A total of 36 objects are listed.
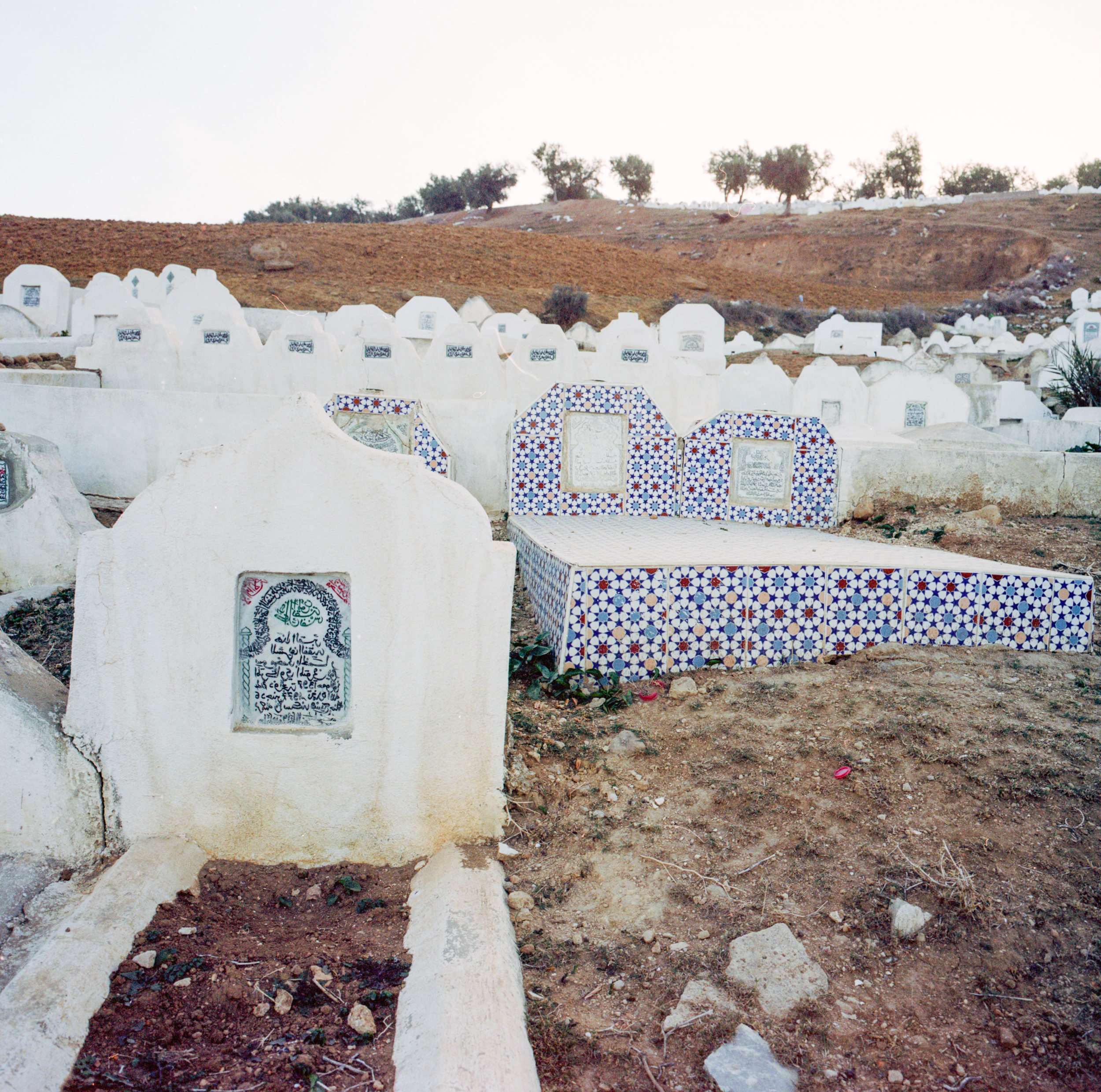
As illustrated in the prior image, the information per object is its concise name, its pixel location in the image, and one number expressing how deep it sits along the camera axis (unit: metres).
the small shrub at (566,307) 28.11
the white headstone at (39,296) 19.47
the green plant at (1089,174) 49.50
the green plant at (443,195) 58.19
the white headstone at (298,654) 2.67
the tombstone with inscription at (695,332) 21.33
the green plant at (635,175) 57.72
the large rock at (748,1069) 1.88
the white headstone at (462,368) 12.27
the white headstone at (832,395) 14.35
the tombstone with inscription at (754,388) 14.31
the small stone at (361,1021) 2.04
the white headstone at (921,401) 13.76
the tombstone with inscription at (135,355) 11.52
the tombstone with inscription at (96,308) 18.62
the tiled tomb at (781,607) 4.50
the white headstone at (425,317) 21.66
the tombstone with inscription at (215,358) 11.63
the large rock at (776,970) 2.14
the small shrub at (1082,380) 14.27
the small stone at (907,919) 2.34
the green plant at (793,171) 50.09
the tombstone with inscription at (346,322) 16.84
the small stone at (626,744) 3.56
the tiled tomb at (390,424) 8.48
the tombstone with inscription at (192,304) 18.23
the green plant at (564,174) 59.34
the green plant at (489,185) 55.75
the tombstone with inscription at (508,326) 21.06
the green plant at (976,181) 52.94
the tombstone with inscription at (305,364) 11.76
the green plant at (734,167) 53.78
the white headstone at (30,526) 6.88
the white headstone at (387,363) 12.30
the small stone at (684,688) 4.18
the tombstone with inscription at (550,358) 13.31
